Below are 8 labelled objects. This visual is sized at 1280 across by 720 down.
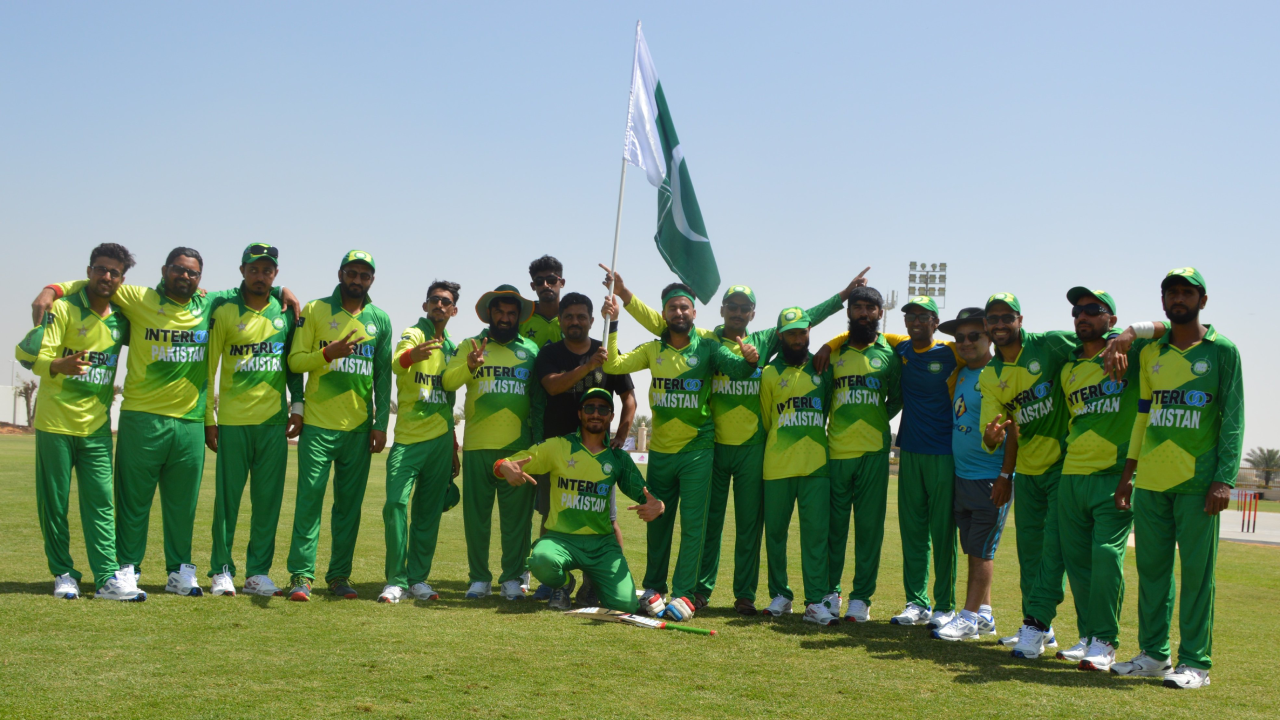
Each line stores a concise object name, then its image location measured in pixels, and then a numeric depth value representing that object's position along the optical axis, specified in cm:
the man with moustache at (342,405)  753
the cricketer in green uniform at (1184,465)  574
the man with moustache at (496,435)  791
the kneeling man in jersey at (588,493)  736
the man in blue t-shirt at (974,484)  712
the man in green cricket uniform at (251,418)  741
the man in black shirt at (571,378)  775
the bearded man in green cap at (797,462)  748
